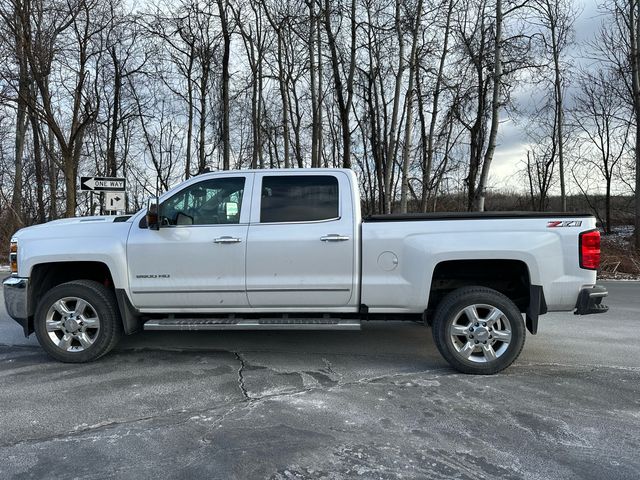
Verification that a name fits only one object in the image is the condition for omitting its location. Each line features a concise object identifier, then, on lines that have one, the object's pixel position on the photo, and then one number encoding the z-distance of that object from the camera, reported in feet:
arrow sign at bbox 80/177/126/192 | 45.34
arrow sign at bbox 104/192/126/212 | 46.16
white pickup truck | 14.73
